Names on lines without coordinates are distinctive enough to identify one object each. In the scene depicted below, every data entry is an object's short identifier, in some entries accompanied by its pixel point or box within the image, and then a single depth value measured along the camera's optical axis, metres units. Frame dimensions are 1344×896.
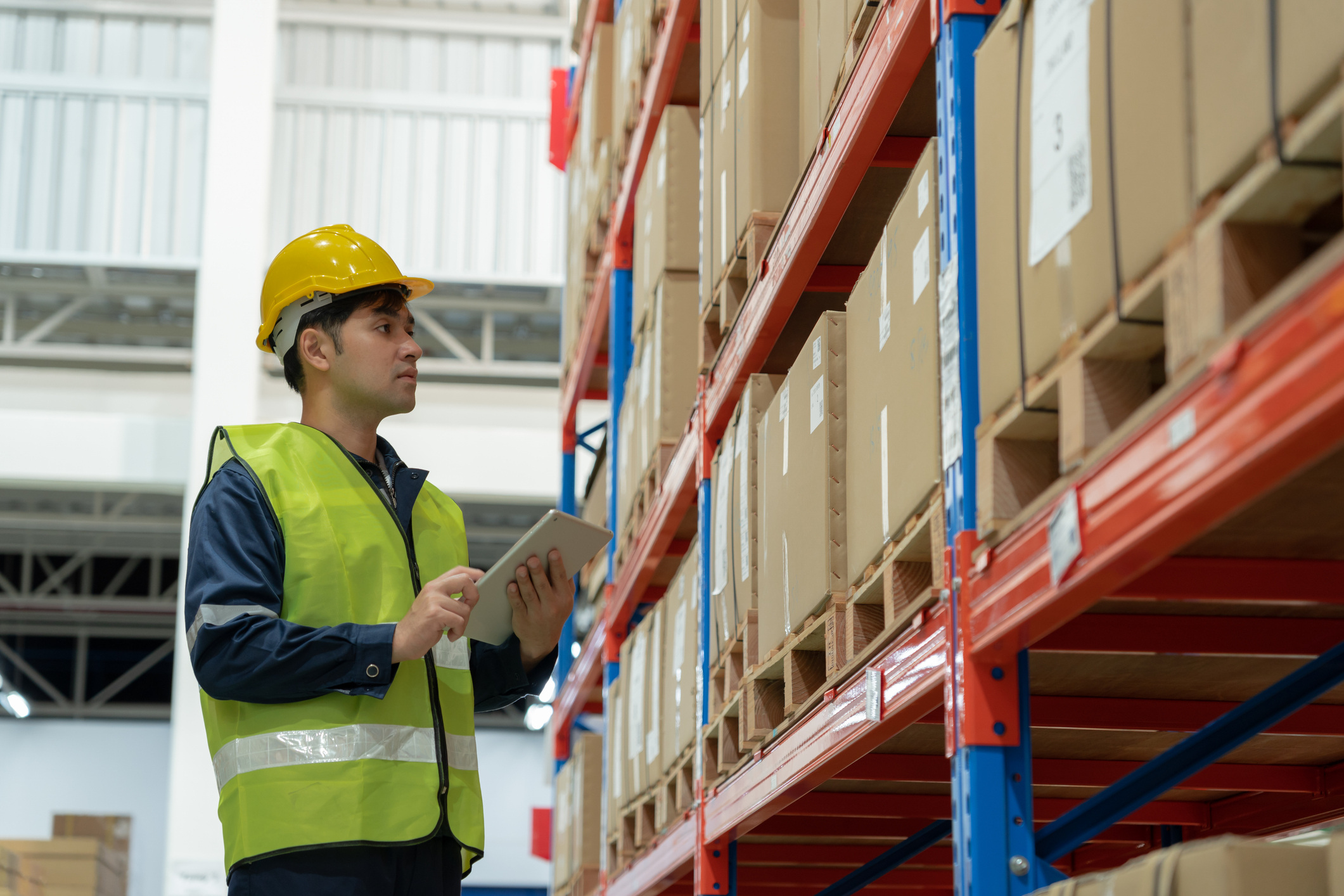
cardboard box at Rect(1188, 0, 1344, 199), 1.47
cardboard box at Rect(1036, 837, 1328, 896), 1.75
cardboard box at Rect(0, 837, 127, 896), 12.70
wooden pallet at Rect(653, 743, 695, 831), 4.98
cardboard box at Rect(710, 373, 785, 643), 4.11
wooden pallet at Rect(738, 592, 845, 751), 3.41
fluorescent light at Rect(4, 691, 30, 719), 19.14
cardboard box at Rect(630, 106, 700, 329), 5.75
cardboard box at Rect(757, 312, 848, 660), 3.26
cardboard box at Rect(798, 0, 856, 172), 3.52
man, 2.74
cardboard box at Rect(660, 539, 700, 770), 5.00
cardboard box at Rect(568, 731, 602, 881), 8.00
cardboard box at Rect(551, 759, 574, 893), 8.77
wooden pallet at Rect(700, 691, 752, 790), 4.26
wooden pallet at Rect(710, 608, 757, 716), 4.02
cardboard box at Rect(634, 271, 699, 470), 5.77
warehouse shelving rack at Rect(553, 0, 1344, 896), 1.63
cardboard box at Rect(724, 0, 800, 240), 4.18
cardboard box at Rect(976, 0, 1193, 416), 1.74
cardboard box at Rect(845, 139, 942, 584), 2.68
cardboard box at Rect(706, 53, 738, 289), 4.49
